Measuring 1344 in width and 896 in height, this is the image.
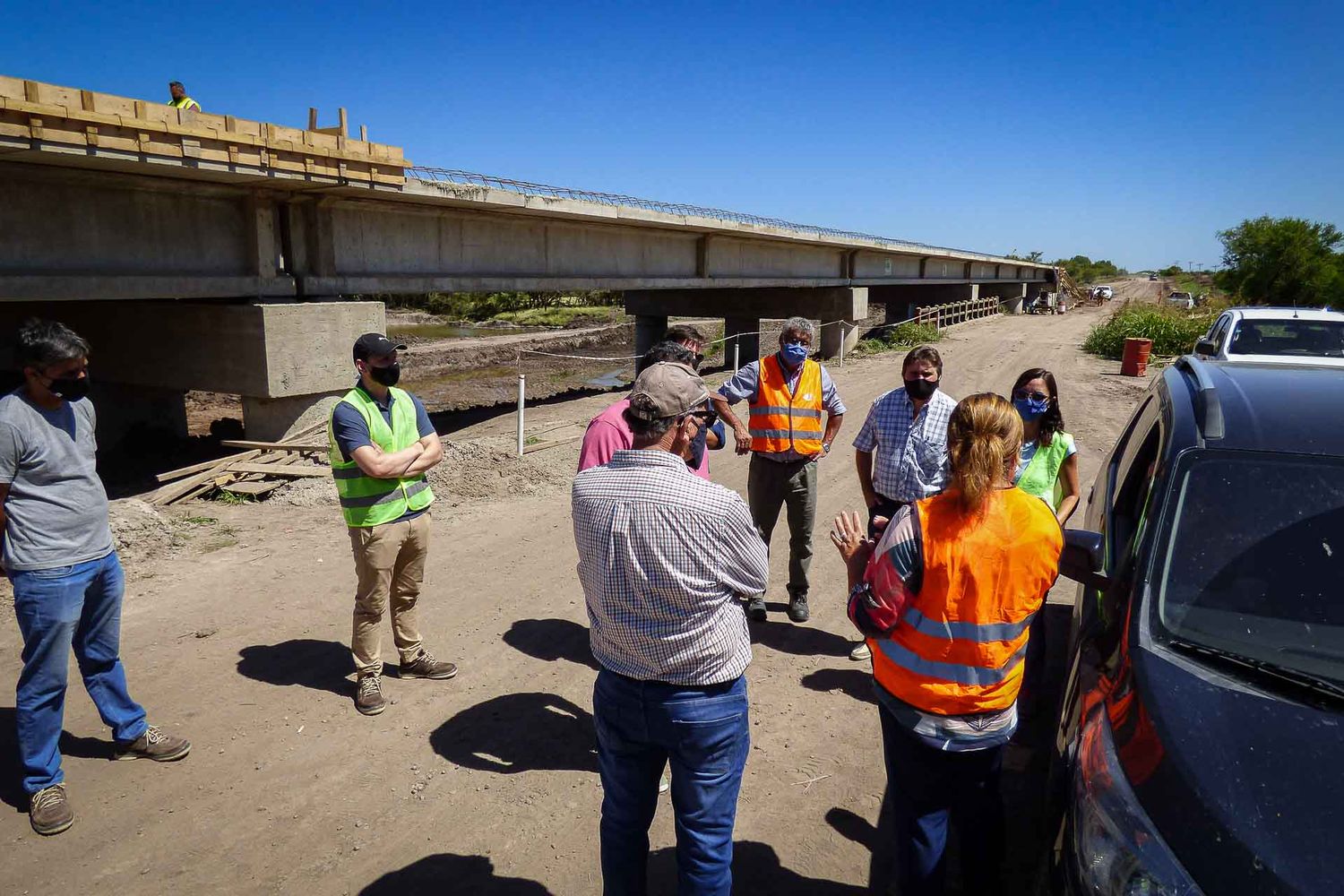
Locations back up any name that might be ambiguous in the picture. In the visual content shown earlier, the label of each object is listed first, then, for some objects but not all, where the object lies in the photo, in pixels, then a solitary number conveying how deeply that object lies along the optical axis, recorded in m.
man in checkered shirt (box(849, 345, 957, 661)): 4.46
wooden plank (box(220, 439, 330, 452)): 9.78
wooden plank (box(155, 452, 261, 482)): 8.88
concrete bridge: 8.35
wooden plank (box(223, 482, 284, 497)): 8.71
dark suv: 1.79
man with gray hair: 5.19
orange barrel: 18.28
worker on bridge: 10.63
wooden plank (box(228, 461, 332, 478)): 9.02
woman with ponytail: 2.36
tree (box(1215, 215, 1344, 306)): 42.53
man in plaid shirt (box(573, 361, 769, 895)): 2.26
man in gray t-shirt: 3.28
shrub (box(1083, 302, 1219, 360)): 22.66
